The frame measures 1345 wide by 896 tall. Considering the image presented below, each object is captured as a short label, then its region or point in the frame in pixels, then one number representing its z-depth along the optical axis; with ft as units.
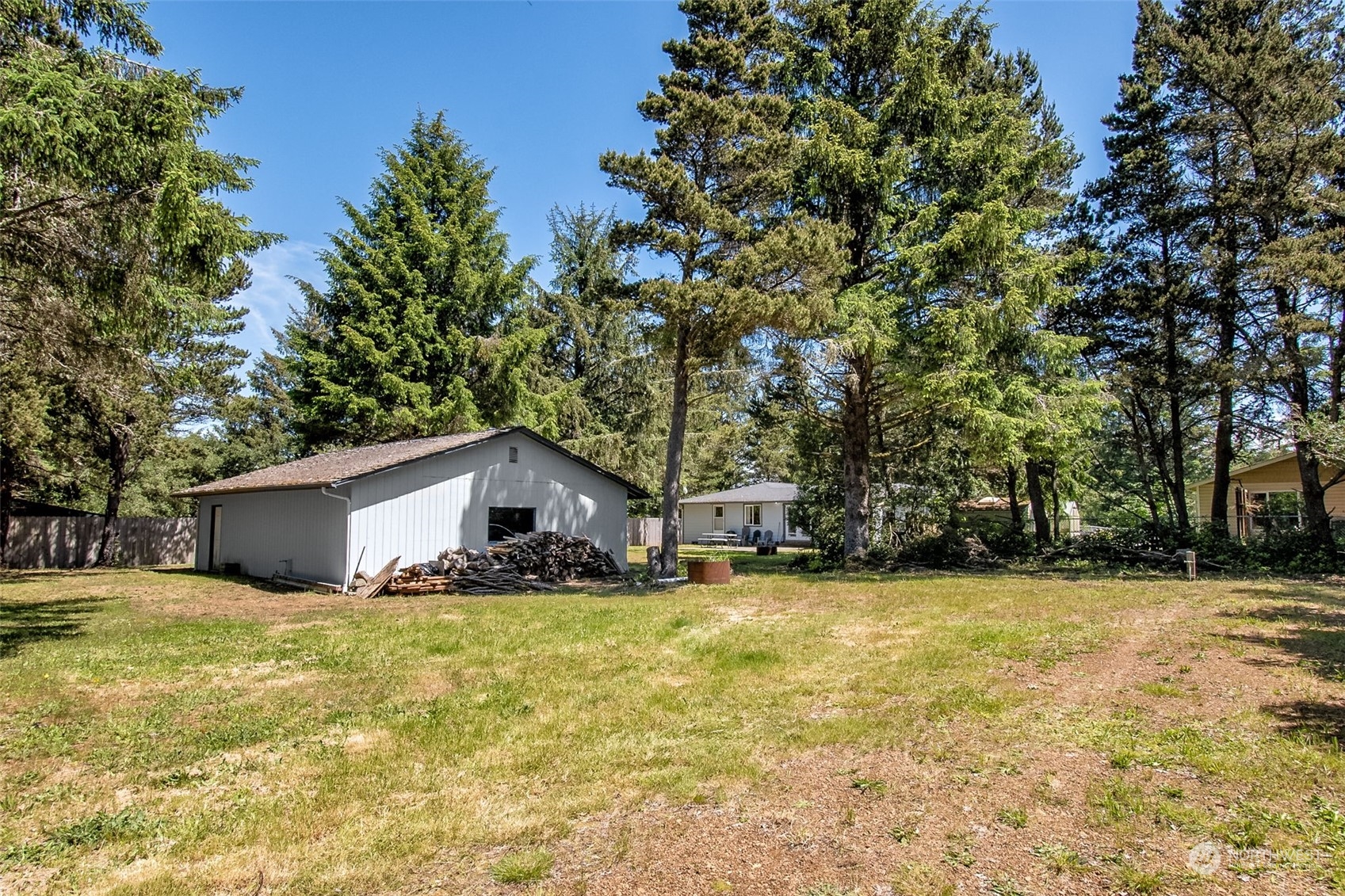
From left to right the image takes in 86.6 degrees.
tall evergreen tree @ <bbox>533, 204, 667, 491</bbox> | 96.78
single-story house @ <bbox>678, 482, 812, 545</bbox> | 118.21
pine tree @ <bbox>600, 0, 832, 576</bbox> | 48.55
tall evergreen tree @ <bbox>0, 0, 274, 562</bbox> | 21.75
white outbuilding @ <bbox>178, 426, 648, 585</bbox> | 50.34
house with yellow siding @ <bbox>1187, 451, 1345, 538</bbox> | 75.56
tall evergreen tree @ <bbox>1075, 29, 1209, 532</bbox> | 61.11
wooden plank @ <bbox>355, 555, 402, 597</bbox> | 48.03
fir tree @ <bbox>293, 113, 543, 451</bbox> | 82.94
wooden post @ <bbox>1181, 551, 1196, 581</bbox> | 50.21
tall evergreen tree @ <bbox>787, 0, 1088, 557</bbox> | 51.85
